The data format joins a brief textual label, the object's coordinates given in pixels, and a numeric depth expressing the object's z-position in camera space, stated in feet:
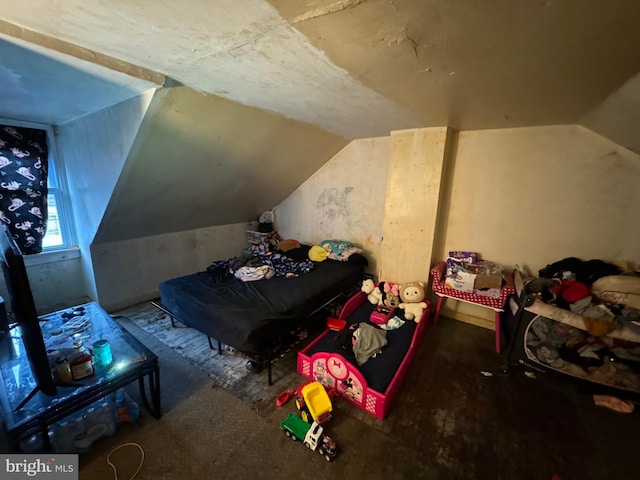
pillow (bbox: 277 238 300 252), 12.02
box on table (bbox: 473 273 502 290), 7.63
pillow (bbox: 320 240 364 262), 10.82
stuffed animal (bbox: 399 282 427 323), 8.41
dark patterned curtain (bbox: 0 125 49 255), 7.97
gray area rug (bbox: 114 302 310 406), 6.30
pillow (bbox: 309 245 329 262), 11.13
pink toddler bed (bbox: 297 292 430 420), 5.60
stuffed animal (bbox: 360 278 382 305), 9.23
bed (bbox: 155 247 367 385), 6.20
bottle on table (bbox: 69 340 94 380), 4.58
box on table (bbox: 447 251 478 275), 8.57
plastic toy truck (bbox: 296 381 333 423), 5.36
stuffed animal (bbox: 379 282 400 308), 8.96
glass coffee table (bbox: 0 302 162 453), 3.92
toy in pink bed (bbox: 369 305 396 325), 8.00
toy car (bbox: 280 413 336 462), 4.79
